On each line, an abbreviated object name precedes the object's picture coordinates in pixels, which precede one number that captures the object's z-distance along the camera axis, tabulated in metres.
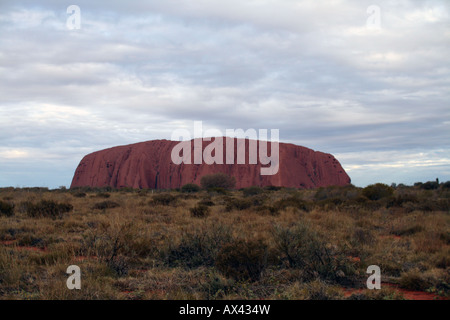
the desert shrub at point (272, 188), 41.78
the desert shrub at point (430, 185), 33.62
